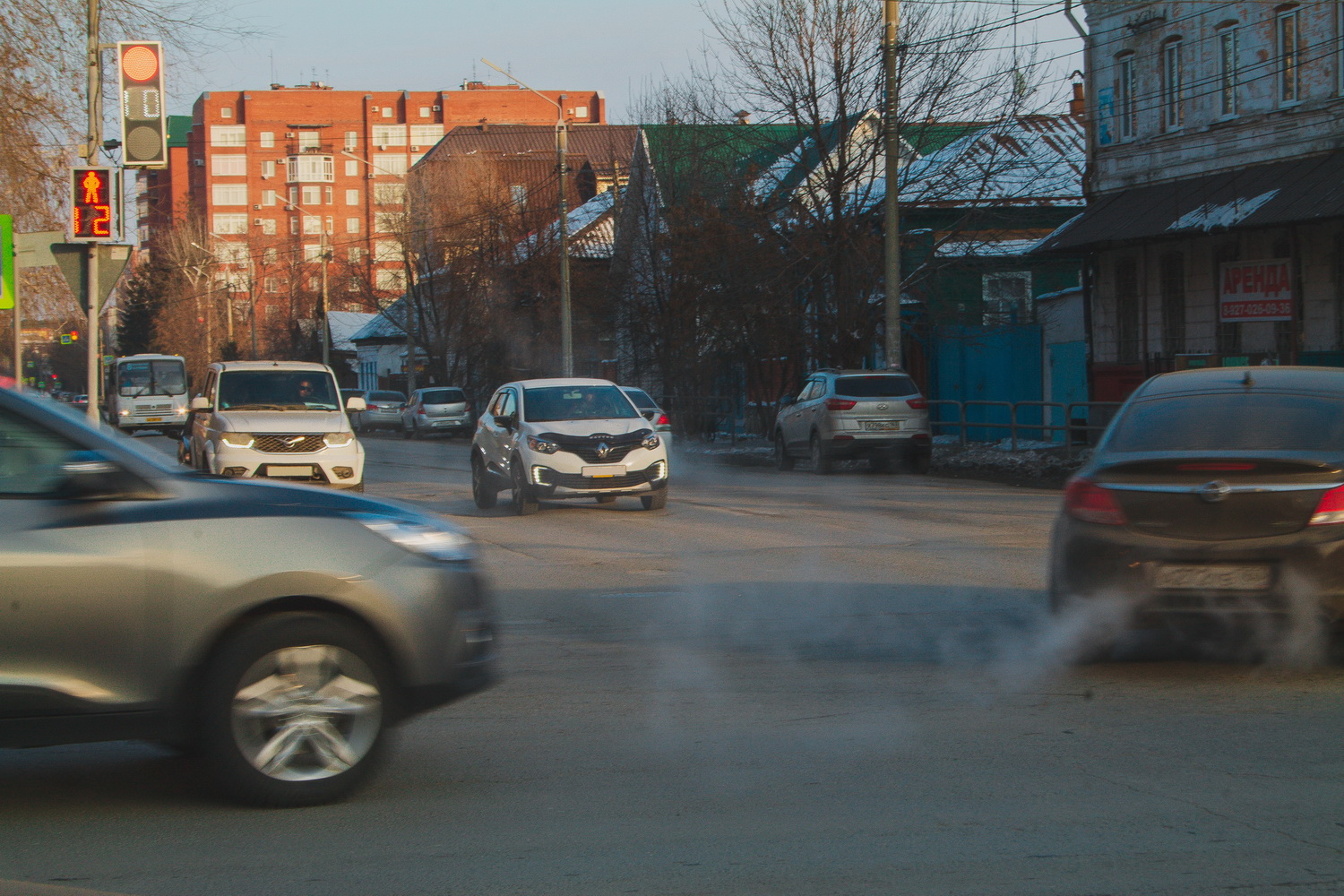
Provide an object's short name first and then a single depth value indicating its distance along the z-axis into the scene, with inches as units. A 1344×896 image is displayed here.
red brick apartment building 4783.5
